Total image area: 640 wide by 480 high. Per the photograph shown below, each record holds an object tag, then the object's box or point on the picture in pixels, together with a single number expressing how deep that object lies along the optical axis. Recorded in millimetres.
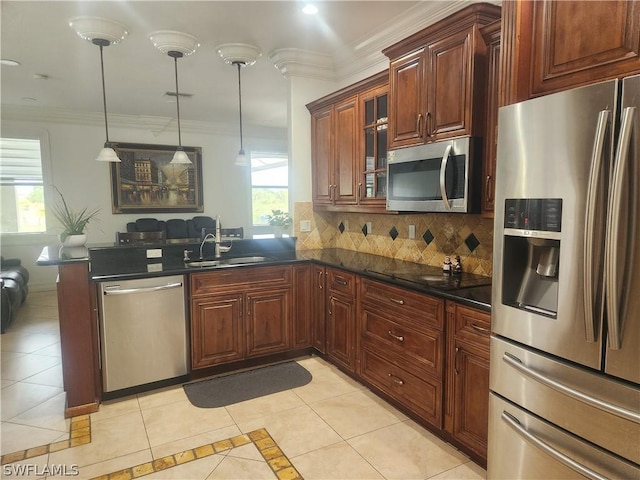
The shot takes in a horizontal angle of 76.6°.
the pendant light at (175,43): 3357
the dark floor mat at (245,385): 2951
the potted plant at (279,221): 4129
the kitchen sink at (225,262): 3408
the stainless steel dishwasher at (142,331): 2869
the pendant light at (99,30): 3121
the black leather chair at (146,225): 6817
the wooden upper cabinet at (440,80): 2342
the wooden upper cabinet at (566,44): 1404
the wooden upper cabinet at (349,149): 3277
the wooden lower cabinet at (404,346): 2355
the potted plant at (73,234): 3221
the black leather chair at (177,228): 7004
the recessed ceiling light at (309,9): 2944
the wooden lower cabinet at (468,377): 2057
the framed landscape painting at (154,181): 6910
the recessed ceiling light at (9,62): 4008
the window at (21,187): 6195
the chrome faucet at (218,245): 3750
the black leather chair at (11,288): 4458
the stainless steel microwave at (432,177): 2400
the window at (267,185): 8234
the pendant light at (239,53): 3628
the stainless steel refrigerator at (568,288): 1316
